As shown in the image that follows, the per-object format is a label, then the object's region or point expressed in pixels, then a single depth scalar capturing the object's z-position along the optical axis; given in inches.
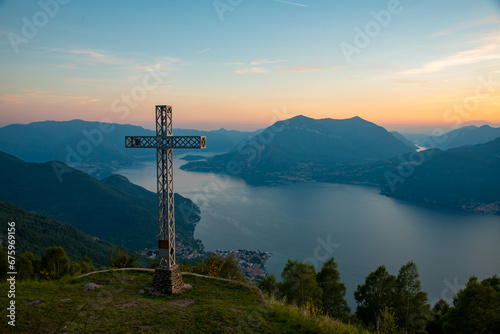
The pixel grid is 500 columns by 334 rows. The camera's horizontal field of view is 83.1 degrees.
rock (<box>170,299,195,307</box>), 514.8
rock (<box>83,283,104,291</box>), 552.7
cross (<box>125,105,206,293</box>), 576.4
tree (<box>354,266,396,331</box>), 906.8
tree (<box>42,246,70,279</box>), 892.6
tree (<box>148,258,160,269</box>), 1148.3
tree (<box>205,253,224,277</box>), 888.3
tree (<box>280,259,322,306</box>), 912.3
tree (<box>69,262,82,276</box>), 883.4
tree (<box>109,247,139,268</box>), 950.4
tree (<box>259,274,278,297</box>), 1115.9
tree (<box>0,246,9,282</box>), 931.3
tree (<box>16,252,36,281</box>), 819.4
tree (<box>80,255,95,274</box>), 981.5
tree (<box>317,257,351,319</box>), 966.2
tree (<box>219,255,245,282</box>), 1120.8
